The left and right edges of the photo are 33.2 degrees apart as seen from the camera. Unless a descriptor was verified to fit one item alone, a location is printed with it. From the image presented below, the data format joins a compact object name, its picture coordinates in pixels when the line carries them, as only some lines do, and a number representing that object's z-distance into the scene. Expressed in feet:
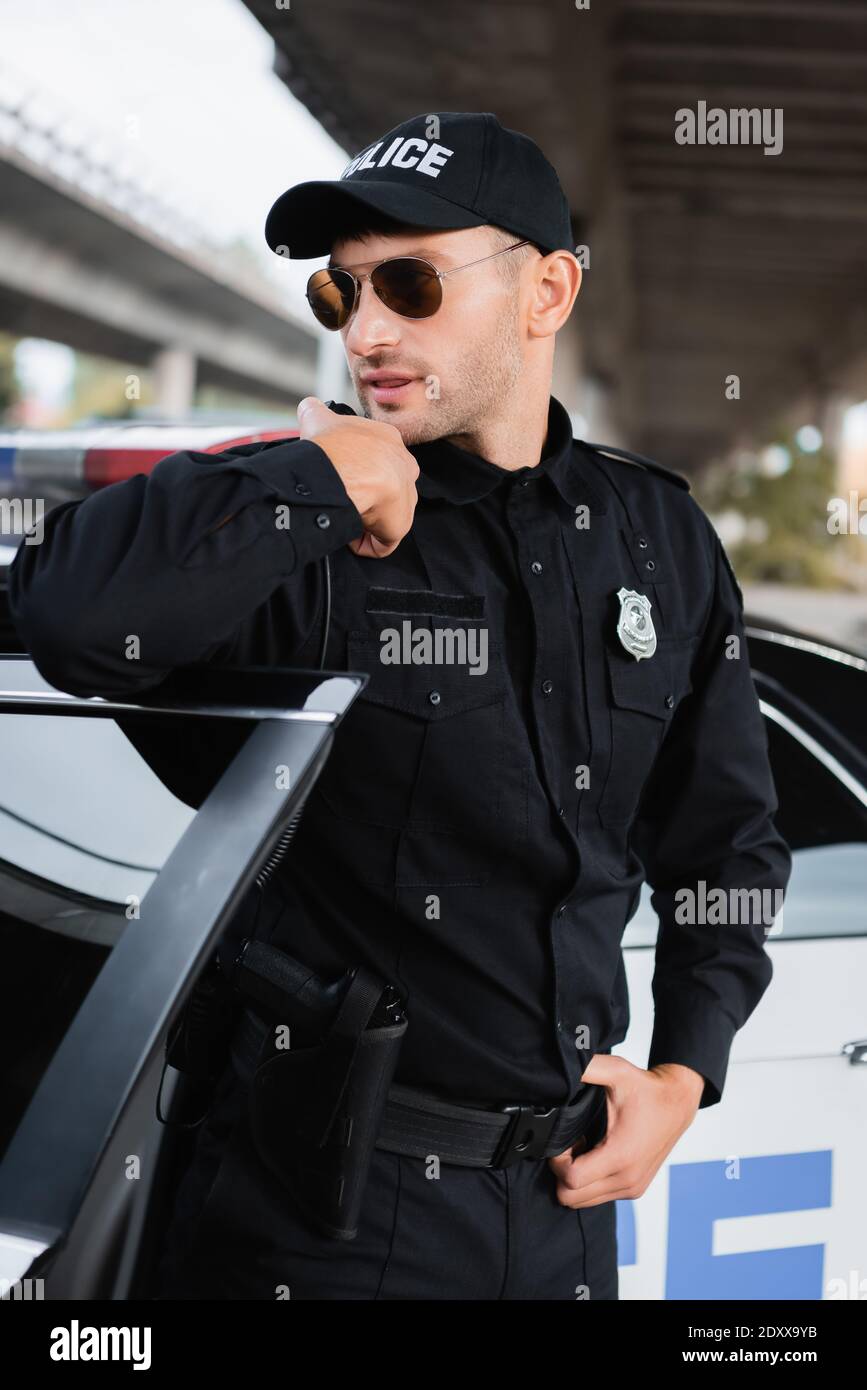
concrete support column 89.30
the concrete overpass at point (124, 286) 65.77
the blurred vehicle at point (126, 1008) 3.51
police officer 4.05
